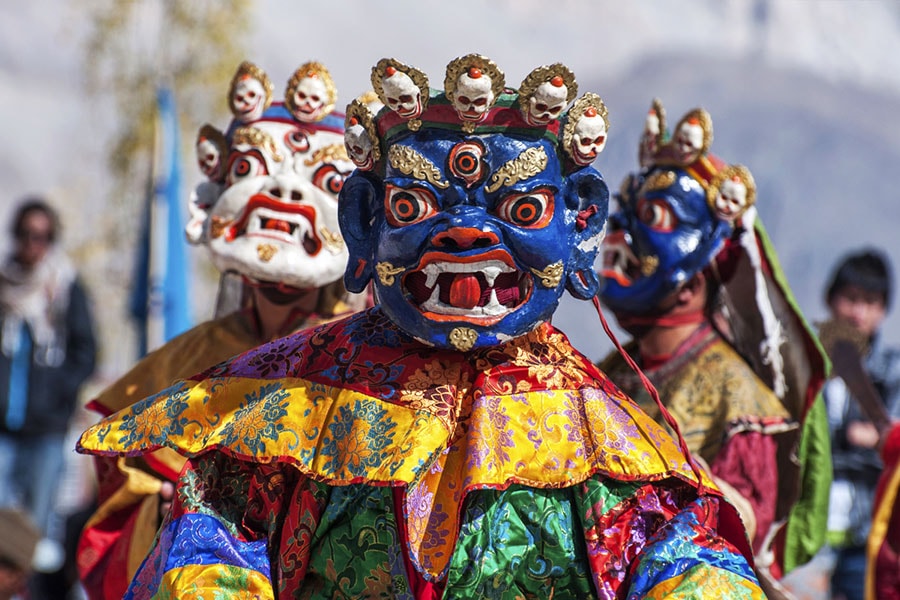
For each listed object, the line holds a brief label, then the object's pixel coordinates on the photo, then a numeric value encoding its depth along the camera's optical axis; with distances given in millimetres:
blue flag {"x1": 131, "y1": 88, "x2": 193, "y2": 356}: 13960
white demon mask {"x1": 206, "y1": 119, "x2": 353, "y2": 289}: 8431
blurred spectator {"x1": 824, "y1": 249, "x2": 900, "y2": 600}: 13925
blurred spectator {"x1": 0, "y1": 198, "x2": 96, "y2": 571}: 14095
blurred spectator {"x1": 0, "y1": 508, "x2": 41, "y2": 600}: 11116
